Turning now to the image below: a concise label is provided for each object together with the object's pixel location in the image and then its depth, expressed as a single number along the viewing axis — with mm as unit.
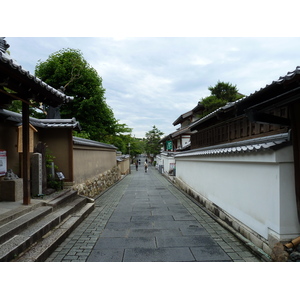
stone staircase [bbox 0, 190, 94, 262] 4375
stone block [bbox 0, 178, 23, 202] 7031
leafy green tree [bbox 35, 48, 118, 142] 20844
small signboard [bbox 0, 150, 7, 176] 7371
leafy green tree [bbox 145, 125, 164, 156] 64438
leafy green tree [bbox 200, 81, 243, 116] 24172
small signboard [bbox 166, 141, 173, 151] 35681
